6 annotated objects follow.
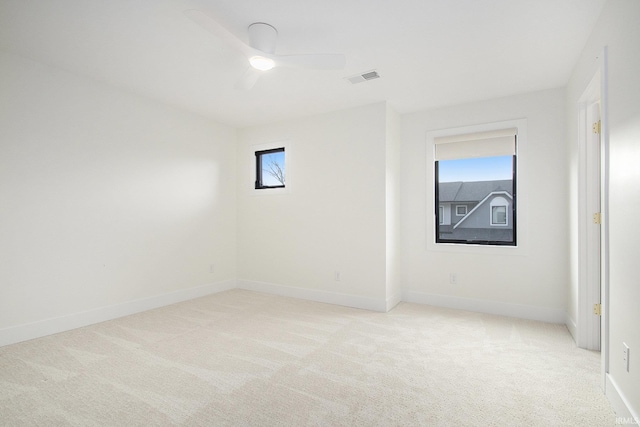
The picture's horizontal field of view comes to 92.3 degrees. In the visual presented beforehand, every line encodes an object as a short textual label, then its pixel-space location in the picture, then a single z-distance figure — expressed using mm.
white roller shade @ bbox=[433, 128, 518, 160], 3748
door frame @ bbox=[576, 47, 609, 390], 2650
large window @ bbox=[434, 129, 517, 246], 3805
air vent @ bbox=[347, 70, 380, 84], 3133
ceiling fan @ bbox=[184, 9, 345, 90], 2301
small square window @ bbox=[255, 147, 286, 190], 4863
